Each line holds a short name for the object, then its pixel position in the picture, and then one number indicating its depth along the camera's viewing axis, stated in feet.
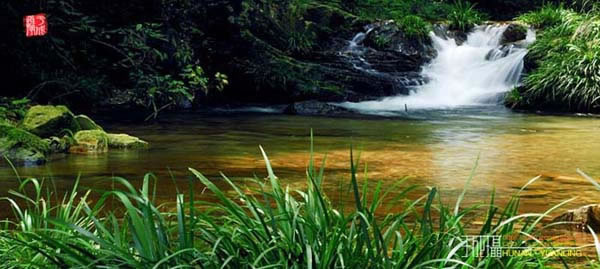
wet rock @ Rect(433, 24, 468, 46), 62.18
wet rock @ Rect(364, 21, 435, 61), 59.77
